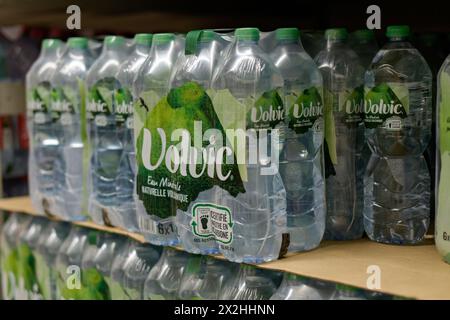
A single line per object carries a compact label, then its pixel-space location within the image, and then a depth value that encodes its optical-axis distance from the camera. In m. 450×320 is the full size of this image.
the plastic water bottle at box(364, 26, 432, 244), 1.50
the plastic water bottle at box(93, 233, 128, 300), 1.72
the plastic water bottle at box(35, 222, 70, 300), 1.93
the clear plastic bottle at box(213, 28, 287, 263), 1.39
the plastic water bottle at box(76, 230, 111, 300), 1.76
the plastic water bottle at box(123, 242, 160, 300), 1.67
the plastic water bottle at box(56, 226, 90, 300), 1.84
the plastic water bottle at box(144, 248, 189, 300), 1.58
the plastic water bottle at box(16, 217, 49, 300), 1.98
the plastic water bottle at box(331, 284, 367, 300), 1.28
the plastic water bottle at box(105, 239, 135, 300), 1.71
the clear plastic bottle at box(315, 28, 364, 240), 1.60
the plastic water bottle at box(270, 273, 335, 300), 1.34
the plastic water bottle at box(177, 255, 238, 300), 1.51
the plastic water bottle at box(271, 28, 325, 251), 1.51
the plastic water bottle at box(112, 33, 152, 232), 1.76
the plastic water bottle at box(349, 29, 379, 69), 1.66
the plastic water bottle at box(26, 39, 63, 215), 1.99
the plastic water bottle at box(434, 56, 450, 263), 1.35
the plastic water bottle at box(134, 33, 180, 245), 1.62
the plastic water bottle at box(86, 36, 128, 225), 1.82
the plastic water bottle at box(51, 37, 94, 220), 1.93
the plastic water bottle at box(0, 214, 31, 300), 2.09
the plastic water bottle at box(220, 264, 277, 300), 1.43
